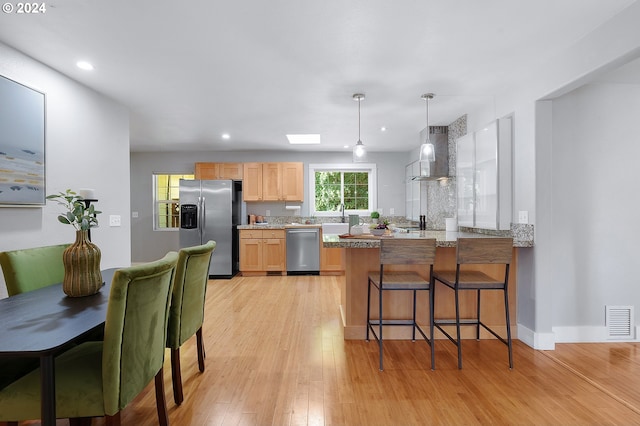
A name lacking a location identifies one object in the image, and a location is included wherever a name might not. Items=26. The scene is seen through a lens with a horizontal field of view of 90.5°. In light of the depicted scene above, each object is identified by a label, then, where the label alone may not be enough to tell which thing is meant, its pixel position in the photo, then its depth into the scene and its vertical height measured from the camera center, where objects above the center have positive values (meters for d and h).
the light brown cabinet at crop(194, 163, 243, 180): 6.05 +0.79
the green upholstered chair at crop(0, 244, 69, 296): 1.88 -0.35
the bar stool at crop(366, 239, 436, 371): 2.39 -0.34
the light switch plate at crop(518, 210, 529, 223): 2.78 -0.04
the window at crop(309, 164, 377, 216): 6.41 +0.45
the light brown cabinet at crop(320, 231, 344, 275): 5.69 -0.88
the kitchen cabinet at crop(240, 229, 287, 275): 5.73 -0.70
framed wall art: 2.27 +0.52
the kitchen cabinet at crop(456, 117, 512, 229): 3.01 +0.36
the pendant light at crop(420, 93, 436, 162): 3.50 +0.66
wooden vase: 1.75 -0.31
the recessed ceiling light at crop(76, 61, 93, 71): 2.59 +1.23
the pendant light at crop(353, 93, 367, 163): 3.55 +0.66
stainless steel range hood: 4.37 +0.78
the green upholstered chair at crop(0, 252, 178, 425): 1.24 -0.67
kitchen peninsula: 2.91 -0.82
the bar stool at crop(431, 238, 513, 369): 2.38 -0.34
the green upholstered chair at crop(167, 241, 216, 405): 1.91 -0.56
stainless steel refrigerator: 5.57 -0.08
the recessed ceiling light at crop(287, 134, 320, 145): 5.06 +1.21
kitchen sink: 5.52 -0.30
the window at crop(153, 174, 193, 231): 6.40 +0.24
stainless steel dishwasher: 5.71 -0.68
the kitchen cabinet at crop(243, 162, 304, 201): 6.05 +0.58
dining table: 1.12 -0.46
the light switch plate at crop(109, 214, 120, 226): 3.38 -0.08
